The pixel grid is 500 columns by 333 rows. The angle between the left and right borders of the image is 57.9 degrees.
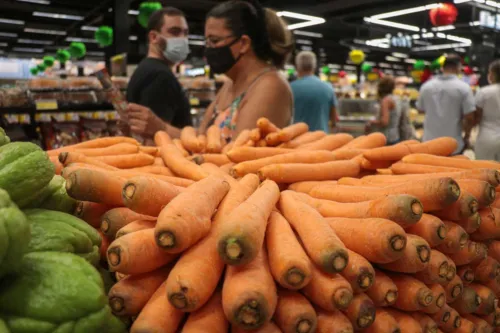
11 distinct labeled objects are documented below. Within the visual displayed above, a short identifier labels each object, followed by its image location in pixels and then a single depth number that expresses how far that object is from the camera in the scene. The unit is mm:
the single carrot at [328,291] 879
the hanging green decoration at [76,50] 11523
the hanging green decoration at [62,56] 11586
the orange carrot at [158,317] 830
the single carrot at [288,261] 875
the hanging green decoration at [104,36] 8305
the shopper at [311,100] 4926
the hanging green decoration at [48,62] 13636
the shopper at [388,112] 6566
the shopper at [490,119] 5020
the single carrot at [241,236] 846
